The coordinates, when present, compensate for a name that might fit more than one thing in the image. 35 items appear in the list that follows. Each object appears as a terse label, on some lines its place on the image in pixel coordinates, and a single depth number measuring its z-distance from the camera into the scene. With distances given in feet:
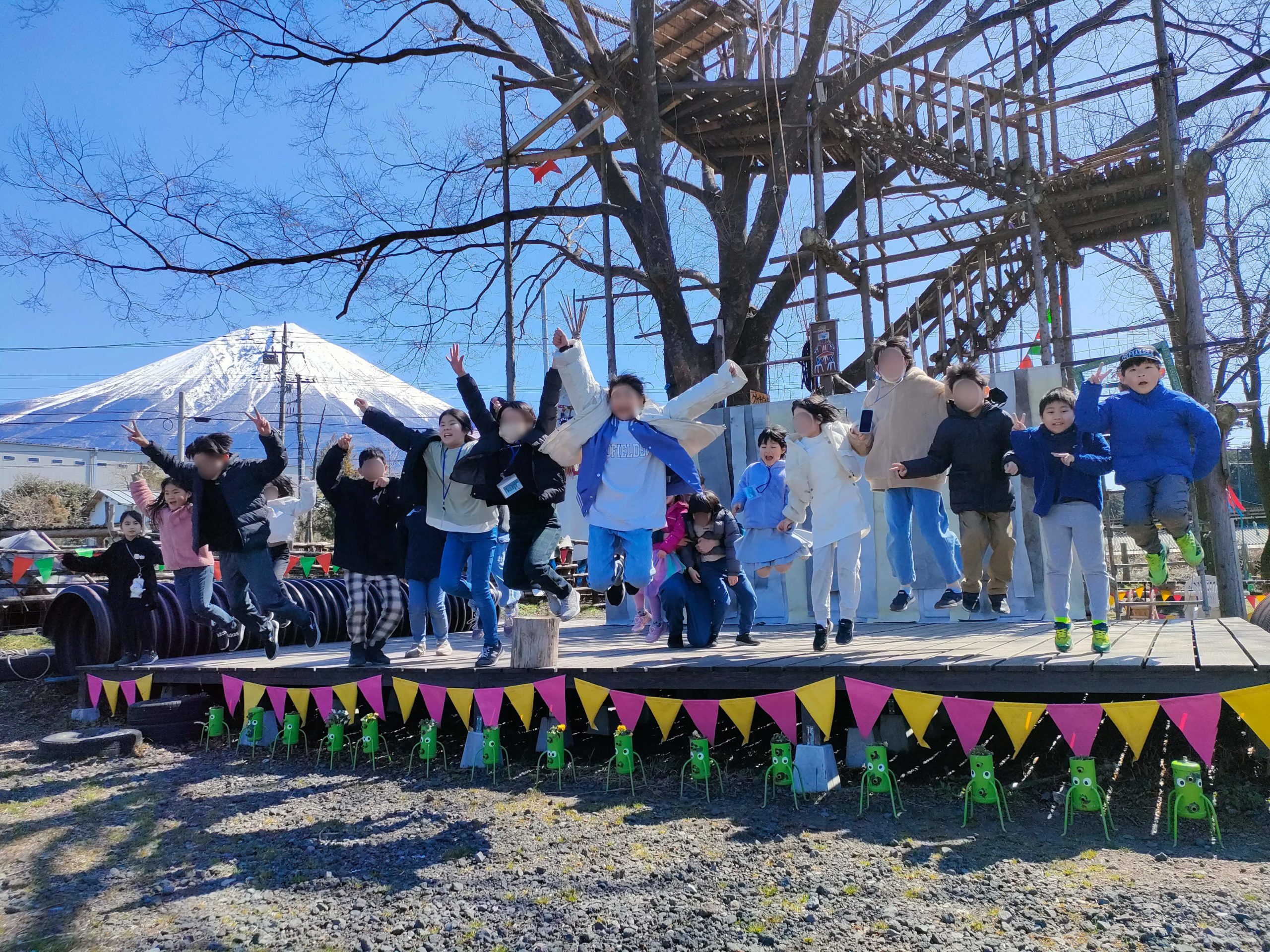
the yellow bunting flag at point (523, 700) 19.69
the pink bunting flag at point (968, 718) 15.69
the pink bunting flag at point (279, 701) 23.59
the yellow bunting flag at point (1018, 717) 15.35
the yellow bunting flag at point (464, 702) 20.83
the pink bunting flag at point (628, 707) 18.81
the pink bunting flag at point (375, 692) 21.70
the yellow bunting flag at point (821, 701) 16.83
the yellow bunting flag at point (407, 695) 21.11
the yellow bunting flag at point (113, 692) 26.76
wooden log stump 19.80
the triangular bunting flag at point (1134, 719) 14.51
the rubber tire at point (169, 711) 24.81
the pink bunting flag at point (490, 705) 20.31
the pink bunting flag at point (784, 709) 17.25
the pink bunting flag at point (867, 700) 16.37
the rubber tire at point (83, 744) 23.17
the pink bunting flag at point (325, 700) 22.34
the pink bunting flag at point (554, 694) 19.47
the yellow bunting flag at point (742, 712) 17.66
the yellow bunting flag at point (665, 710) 18.34
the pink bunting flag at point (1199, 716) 14.11
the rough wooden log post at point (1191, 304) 33.76
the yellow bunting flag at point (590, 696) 18.98
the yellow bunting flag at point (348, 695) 21.94
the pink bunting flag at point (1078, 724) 14.90
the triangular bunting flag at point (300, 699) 22.76
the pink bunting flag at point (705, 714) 18.12
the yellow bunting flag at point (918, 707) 16.02
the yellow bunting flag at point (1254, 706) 13.79
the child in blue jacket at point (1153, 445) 16.85
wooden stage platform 15.02
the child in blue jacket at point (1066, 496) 16.66
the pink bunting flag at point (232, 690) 24.48
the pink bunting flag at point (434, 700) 20.92
